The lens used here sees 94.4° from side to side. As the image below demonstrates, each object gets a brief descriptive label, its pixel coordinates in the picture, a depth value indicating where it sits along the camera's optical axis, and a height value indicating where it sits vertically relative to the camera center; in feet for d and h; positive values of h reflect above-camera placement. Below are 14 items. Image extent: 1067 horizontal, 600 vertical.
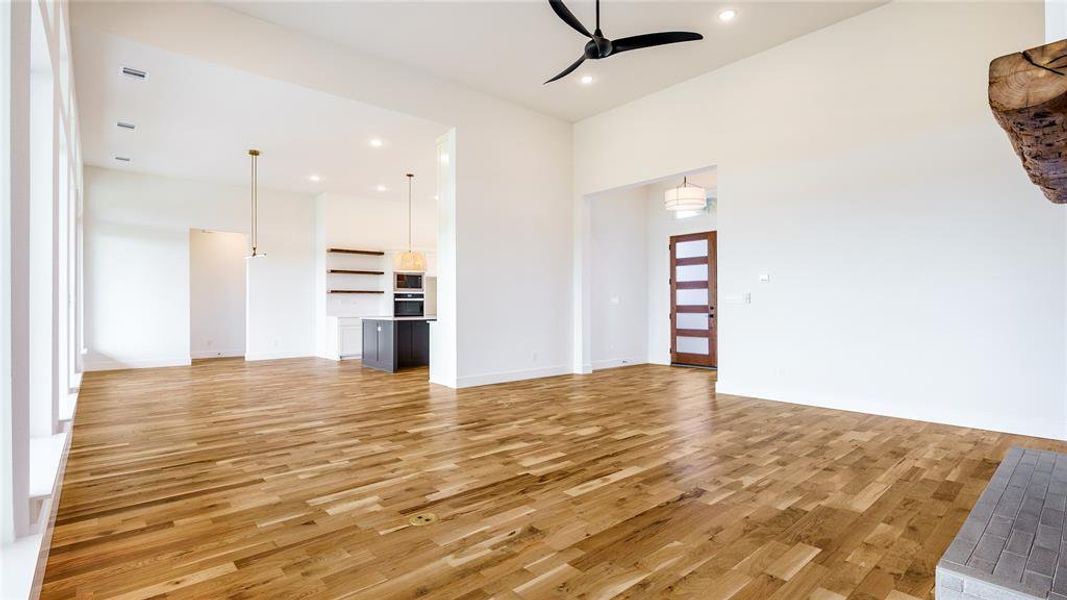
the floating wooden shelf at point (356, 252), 33.50 +3.29
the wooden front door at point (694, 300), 27.73 -0.13
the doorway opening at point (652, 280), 27.50 +1.07
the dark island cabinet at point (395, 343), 26.04 -2.43
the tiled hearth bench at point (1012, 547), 4.91 -2.85
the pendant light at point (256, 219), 31.30 +5.21
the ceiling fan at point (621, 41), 13.14 +6.89
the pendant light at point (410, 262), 30.12 +2.28
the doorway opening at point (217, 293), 34.12 +0.47
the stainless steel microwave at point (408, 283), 35.42 +1.18
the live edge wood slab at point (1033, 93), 3.36 +1.43
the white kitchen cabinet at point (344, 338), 31.89 -2.55
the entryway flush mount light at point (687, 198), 23.35 +4.75
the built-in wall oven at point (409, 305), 35.42 -0.43
